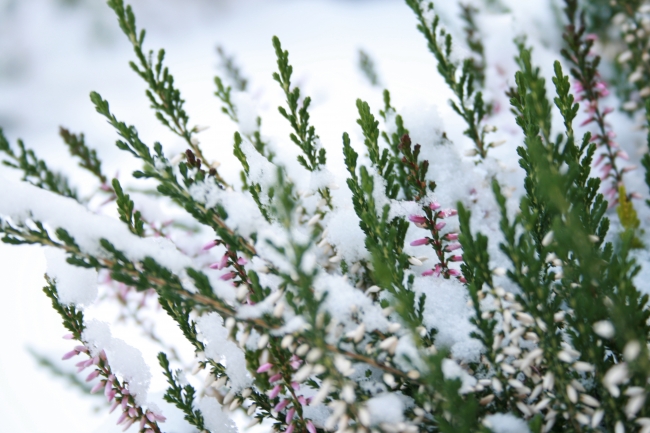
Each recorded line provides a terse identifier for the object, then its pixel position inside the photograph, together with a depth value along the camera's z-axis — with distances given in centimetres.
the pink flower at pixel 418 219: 27
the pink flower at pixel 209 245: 27
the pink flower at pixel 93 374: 27
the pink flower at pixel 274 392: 26
